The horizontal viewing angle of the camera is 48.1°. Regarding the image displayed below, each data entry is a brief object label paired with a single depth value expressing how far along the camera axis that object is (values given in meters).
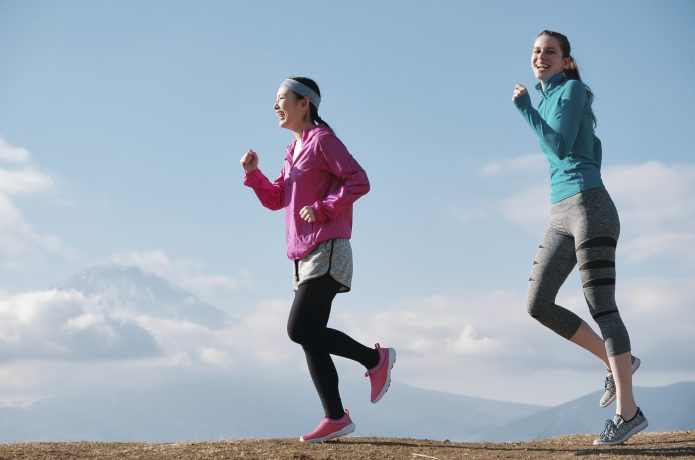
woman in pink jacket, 5.37
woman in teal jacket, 5.23
